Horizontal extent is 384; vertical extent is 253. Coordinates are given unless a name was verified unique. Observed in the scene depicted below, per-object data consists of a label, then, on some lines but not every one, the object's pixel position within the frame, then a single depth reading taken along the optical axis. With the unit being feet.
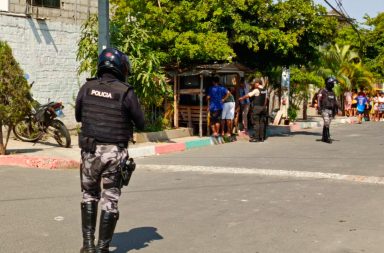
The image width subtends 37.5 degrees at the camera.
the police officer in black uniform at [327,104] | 49.08
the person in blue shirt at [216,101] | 50.65
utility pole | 35.29
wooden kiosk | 52.29
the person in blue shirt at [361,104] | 88.72
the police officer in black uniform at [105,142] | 15.03
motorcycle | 41.29
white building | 48.01
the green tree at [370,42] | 123.03
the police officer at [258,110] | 51.47
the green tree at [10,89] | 34.91
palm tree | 100.07
